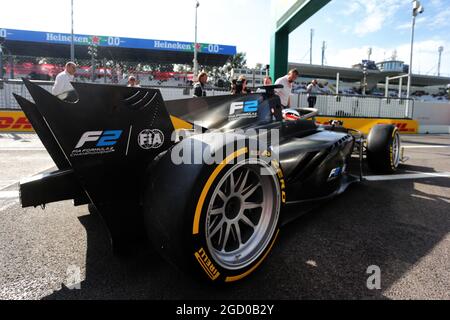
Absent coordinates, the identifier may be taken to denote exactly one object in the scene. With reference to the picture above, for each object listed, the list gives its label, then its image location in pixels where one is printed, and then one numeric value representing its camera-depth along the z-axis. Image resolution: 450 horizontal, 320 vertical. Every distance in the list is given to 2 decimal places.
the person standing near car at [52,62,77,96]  5.20
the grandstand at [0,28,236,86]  27.31
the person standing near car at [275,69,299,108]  5.22
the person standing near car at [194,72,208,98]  6.05
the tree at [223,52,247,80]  66.49
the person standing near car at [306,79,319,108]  13.05
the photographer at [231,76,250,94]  5.64
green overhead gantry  8.93
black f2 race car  1.45
